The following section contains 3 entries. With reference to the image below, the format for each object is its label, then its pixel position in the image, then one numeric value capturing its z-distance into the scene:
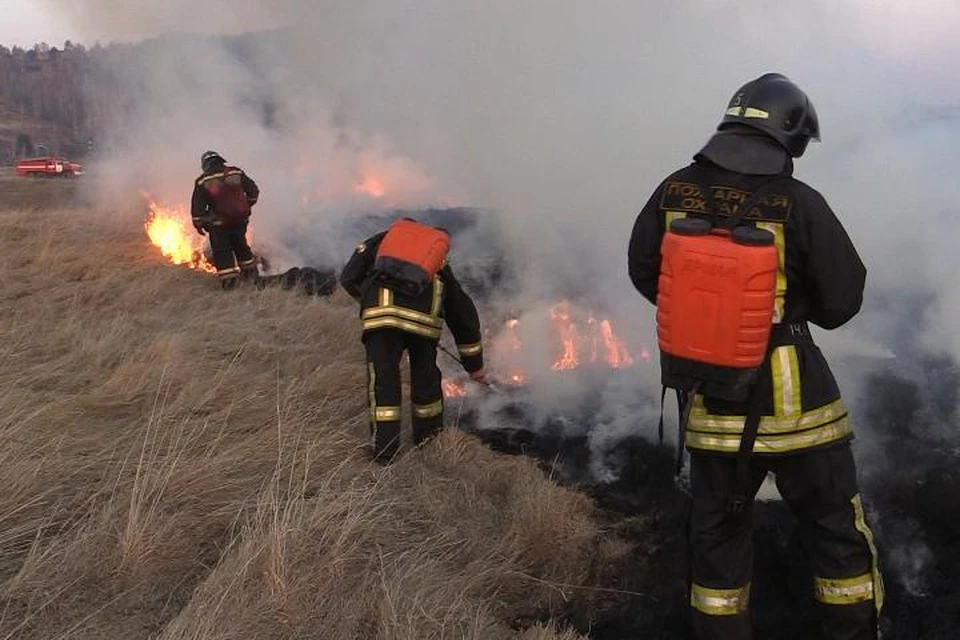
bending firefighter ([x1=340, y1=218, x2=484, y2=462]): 3.75
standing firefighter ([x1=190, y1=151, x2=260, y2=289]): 8.09
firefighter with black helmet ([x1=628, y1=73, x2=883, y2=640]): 2.17
